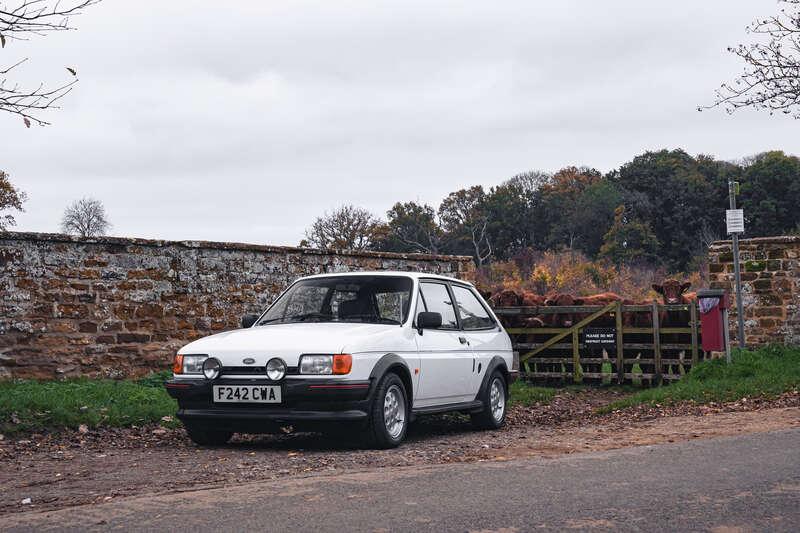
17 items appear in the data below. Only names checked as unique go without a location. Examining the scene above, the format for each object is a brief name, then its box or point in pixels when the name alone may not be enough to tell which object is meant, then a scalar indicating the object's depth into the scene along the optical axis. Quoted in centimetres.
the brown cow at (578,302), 1762
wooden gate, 1664
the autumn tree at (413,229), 6931
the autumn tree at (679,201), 6134
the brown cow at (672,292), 1777
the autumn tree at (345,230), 5794
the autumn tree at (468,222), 7131
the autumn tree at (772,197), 5803
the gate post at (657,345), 1662
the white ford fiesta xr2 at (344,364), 845
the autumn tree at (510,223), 7212
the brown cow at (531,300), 1907
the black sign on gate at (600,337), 1733
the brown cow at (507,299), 1906
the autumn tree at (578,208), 6650
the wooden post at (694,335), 1616
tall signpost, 1556
